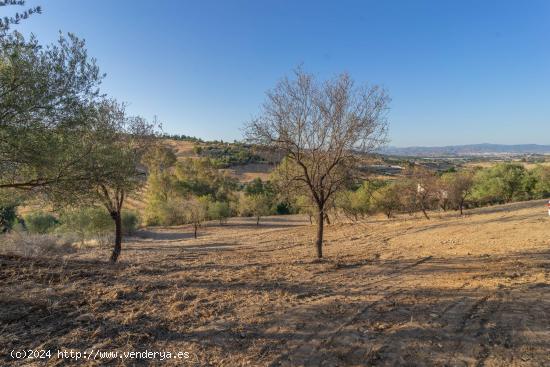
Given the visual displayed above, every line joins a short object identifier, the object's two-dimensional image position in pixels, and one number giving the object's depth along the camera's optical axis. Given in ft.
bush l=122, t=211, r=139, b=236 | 106.63
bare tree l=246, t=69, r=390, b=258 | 35.22
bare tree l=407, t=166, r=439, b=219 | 95.45
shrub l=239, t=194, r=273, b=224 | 133.80
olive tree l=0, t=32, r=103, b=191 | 20.80
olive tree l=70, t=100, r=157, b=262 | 27.02
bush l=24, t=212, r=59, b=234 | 96.73
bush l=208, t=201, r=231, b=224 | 140.36
